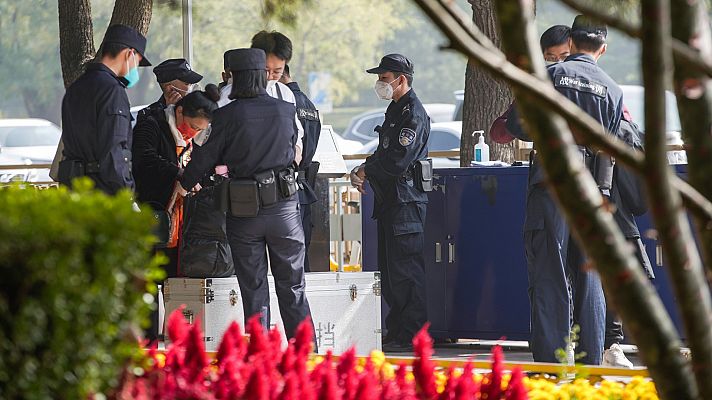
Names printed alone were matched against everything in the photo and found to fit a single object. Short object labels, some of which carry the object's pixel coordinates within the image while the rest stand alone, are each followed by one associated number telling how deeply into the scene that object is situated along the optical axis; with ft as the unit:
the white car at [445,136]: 196.85
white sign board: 65.41
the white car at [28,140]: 211.41
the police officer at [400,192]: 61.21
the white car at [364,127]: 234.79
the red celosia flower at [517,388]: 24.18
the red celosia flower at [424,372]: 24.11
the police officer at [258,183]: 51.78
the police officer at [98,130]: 49.65
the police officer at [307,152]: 59.52
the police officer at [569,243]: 48.96
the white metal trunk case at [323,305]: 54.44
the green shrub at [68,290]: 16.87
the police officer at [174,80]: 59.36
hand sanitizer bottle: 66.18
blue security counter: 61.11
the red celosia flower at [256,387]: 21.18
